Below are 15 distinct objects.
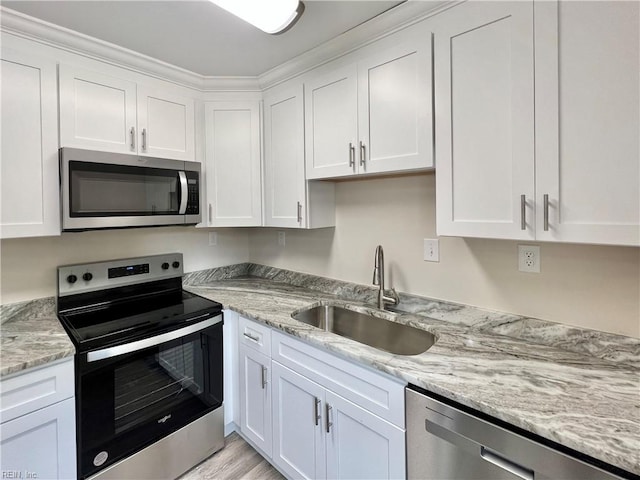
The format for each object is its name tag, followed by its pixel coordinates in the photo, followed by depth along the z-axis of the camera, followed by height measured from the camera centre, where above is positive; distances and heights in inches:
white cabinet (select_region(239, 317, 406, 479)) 47.0 -31.3
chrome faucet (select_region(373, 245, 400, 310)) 69.7 -10.4
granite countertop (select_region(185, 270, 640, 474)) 31.4 -19.0
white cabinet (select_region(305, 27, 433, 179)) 54.5 +24.2
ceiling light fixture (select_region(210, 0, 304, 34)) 48.1 +35.3
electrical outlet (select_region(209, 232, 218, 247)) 103.0 -1.1
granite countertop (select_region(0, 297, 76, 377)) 49.2 -18.1
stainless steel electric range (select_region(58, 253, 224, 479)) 56.3 -27.2
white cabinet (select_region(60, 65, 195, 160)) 63.8 +26.9
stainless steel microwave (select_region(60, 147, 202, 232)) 62.0 +10.1
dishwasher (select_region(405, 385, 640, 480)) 31.9 -24.4
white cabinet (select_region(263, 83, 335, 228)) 77.9 +15.9
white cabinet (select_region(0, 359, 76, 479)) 48.1 -29.7
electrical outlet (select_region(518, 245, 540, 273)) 53.5 -4.3
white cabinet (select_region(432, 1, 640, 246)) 36.8 +14.9
